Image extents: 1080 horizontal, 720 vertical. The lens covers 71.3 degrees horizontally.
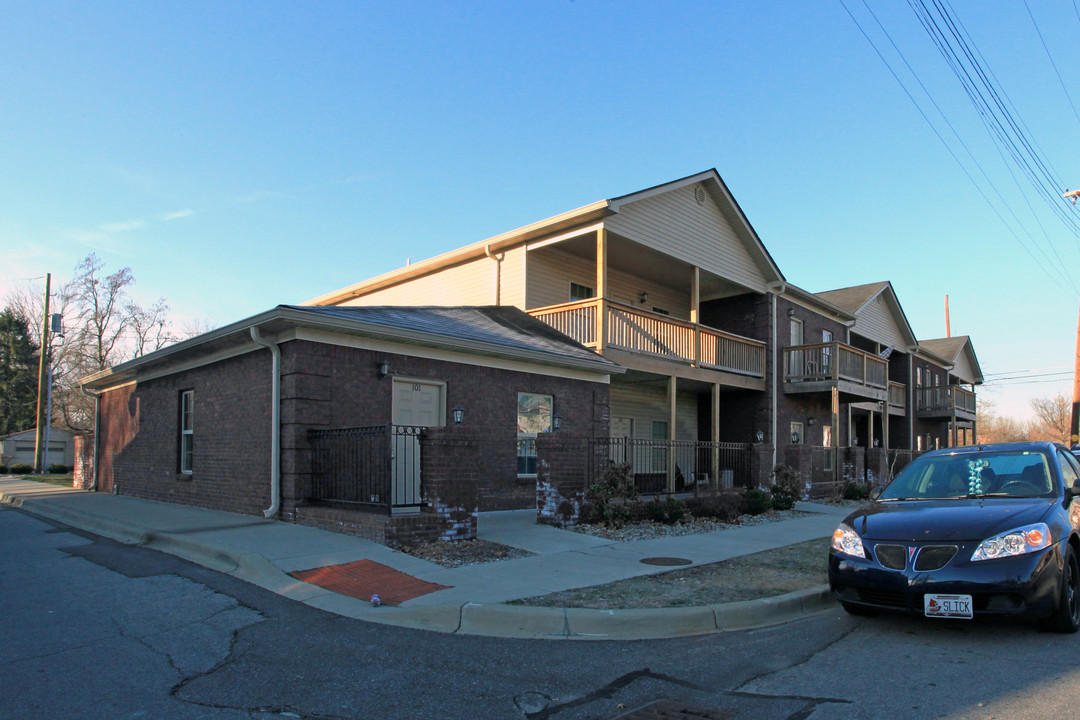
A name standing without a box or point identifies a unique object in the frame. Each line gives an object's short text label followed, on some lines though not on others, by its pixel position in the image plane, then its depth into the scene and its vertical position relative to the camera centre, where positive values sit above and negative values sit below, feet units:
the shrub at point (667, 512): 41.09 -5.55
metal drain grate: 13.78 -5.61
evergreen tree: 161.58 +4.91
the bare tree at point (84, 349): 146.41 +11.21
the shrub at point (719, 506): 44.29 -5.64
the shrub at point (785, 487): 51.42 -5.26
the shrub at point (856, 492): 63.67 -6.75
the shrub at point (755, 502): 47.70 -5.76
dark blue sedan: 17.37 -3.40
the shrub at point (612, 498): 38.37 -4.59
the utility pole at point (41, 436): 105.60 -4.42
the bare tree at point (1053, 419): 232.02 -1.59
